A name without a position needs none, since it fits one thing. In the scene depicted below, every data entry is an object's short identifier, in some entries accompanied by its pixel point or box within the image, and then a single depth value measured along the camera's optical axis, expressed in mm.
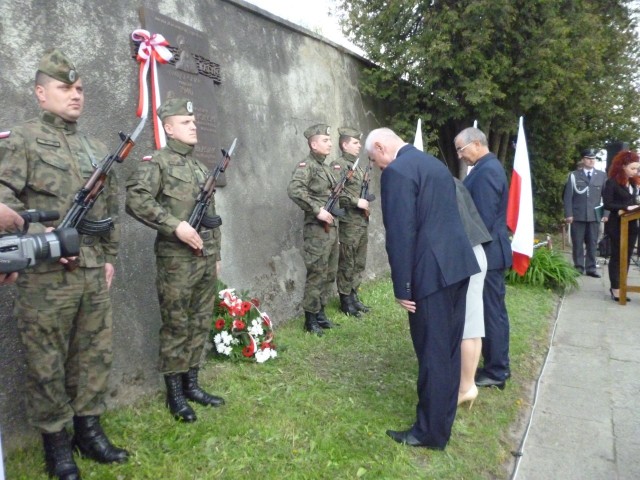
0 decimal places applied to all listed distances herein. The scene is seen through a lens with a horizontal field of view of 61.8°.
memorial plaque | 3879
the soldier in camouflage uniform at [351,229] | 5695
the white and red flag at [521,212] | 5074
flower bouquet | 4215
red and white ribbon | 3639
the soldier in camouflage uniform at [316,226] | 5105
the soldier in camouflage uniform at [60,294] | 2533
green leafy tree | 6918
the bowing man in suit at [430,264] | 2881
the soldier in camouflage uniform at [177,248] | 3217
